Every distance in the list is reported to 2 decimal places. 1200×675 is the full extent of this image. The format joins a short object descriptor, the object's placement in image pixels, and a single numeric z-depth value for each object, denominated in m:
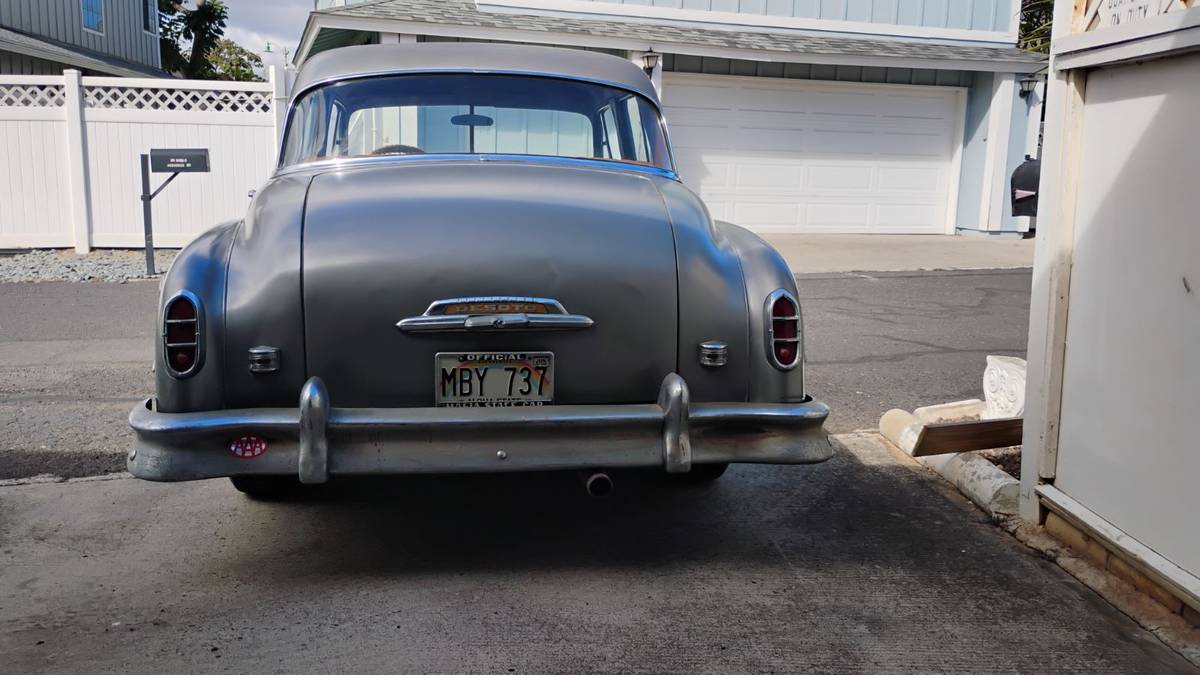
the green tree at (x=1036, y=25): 26.01
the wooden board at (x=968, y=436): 4.42
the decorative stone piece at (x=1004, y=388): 4.91
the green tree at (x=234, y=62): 44.00
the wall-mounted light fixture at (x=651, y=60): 14.00
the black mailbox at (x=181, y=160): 10.64
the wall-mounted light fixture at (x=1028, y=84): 15.44
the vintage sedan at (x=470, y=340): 3.09
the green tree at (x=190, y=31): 31.84
